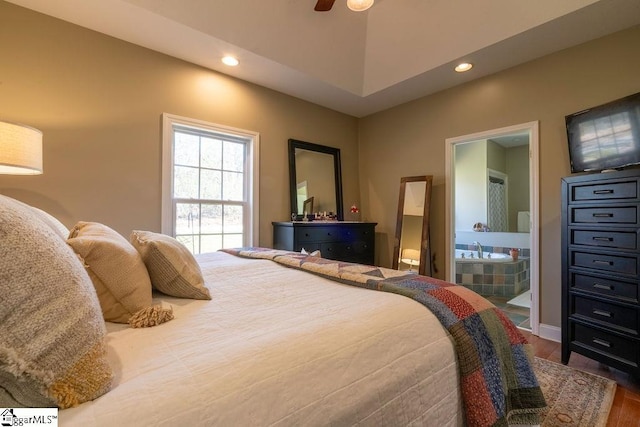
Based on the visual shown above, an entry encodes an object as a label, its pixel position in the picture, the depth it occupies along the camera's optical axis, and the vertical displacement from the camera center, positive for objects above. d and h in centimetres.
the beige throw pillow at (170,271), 110 -22
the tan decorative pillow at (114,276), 87 -19
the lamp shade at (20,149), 154 +37
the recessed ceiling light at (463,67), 278 +150
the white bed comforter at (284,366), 54 -34
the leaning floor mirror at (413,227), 338 -12
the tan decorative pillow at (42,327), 47 -20
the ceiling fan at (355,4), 184 +140
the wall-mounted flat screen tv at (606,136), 200 +63
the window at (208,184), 270 +33
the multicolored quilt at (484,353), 96 -49
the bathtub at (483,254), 429 -65
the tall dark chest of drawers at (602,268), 177 -33
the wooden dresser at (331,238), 307 -26
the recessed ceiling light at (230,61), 268 +149
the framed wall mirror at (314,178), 349 +50
